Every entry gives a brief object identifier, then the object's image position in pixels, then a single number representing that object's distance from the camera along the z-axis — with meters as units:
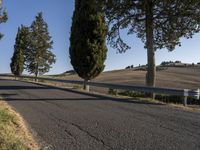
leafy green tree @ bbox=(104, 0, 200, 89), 9.47
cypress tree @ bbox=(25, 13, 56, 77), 27.65
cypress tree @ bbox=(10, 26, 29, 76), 30.78
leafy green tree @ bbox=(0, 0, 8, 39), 11.03
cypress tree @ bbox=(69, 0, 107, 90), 12.39
